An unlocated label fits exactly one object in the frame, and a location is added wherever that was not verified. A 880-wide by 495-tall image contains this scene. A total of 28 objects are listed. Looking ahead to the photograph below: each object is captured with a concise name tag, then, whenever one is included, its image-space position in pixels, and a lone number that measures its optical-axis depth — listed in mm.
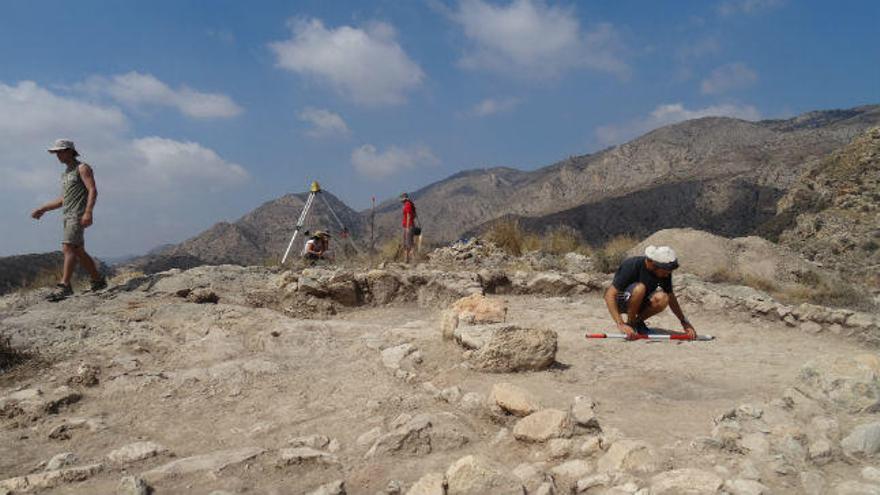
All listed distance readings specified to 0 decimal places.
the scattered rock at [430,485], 2561
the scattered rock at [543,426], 3033
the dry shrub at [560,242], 11766
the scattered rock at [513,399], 3385
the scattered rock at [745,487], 2361
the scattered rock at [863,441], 2766
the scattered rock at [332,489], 2711
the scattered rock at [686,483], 2367
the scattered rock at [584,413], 3125
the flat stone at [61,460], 3137
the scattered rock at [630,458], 2648
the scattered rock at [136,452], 3227
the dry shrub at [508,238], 11341
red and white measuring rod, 5546
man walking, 6203
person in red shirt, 10812
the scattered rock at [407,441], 3152
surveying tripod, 10758
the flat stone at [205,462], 2980
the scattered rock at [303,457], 3061
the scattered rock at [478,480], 2562
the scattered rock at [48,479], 2842
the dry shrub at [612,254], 9891
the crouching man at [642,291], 5371
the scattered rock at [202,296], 6539
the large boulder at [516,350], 4305
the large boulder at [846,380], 3254
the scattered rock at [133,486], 2759
